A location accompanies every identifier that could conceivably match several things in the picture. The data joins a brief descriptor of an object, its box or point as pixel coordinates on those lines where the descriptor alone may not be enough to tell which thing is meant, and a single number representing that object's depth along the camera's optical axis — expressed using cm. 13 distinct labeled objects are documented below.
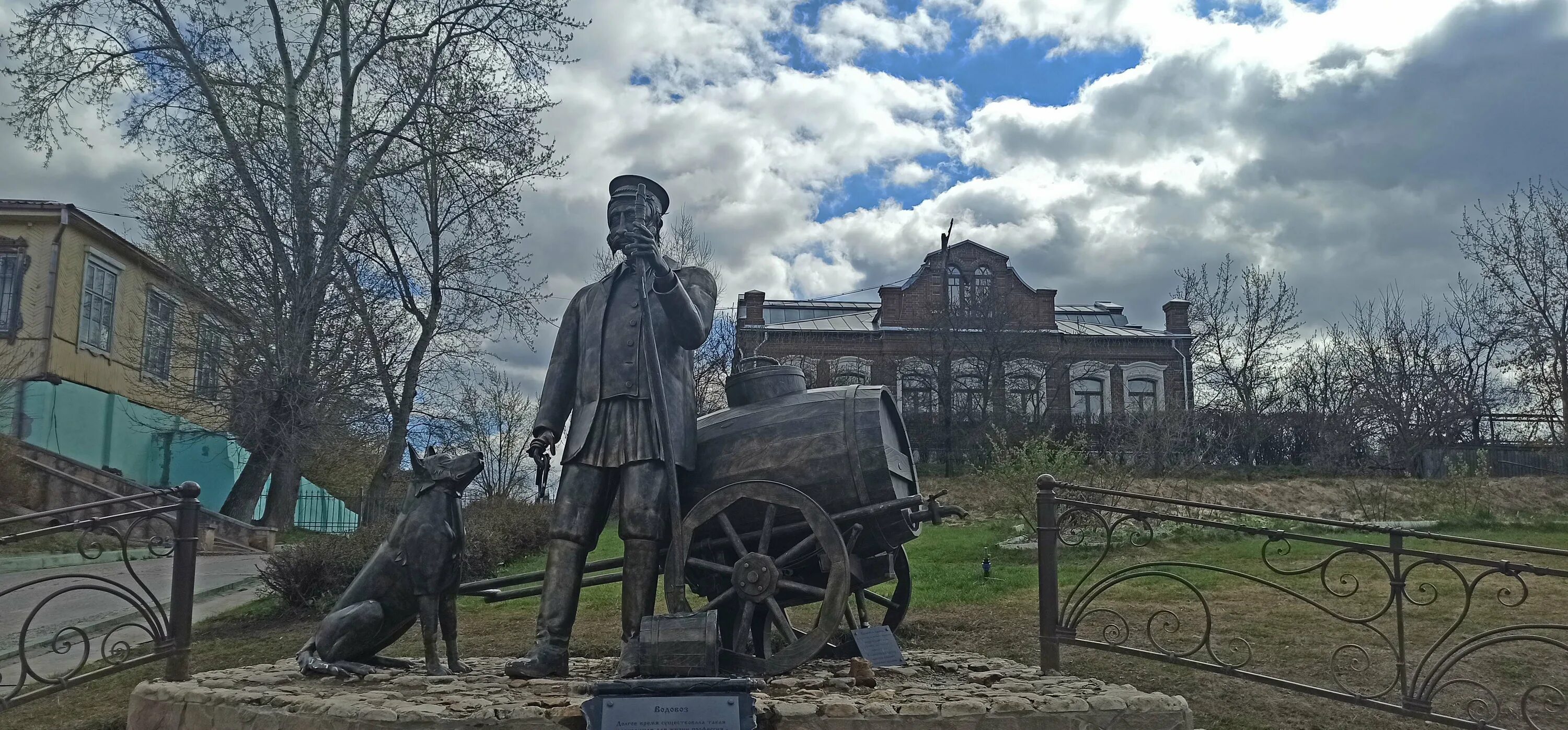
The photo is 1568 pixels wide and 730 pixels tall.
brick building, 2728
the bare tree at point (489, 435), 1792
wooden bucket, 466
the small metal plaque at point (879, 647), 537
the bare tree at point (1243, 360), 2559
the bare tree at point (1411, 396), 2147
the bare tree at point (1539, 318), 1956
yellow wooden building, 1803
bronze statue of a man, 524
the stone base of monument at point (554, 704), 419
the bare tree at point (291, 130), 1686
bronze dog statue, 504
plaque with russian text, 409
